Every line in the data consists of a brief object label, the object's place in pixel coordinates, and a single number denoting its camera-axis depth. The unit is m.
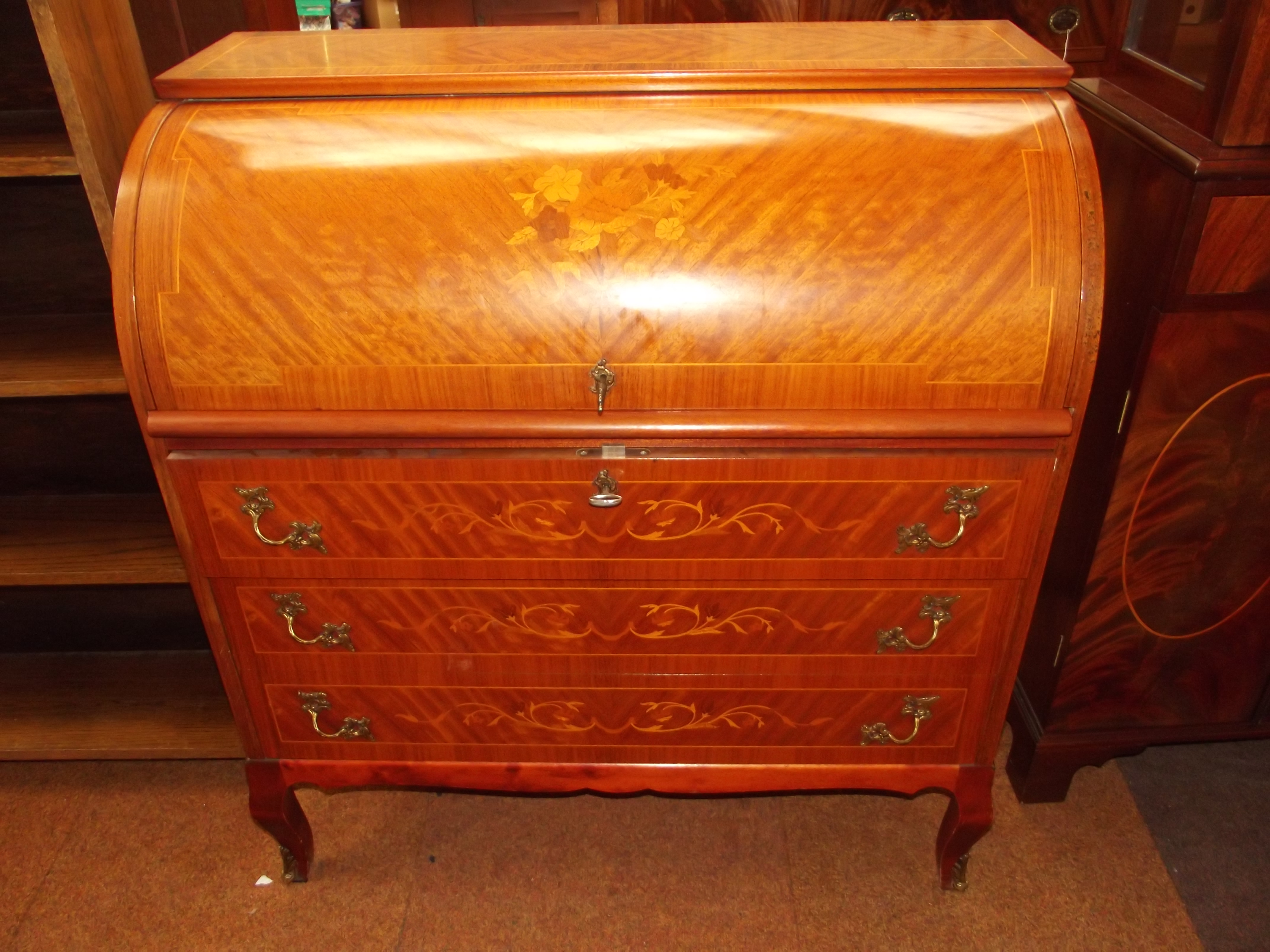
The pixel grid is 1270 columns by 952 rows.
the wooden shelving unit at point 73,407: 1.56
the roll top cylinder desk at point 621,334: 1.34
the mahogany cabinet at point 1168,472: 1.44
